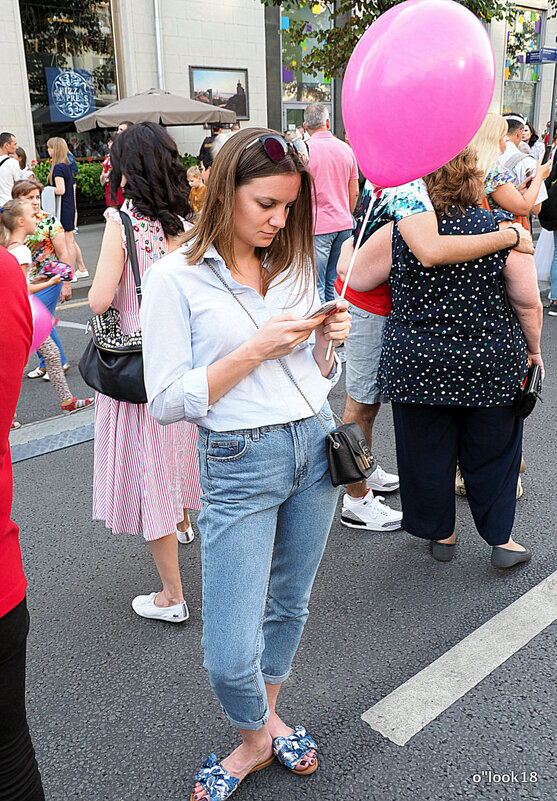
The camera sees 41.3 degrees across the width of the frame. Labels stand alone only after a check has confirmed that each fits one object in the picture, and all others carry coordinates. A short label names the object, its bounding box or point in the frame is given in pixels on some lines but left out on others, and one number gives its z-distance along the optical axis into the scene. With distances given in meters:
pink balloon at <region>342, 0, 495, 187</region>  2.10
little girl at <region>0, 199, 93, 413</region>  4.58
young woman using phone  1.85
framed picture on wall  17.50
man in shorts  3.25
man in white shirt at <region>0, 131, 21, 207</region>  9.47
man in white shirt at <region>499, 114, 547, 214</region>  6.09
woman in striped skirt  2.64
